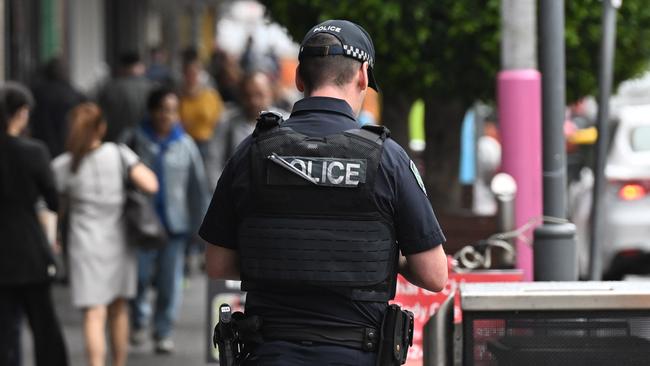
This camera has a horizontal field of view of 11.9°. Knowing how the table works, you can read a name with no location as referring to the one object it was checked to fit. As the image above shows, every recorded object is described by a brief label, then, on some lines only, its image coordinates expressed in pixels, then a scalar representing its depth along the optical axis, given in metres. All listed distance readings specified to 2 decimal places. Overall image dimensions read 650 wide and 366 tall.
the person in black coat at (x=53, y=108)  32.52
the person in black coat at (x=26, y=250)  17.89
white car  25.86
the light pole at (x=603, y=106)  17.21
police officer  8.84
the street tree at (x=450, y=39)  19.53
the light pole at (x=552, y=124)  13.28
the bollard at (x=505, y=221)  15.25
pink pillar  15.37
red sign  13.15
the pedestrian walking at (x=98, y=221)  19.23
